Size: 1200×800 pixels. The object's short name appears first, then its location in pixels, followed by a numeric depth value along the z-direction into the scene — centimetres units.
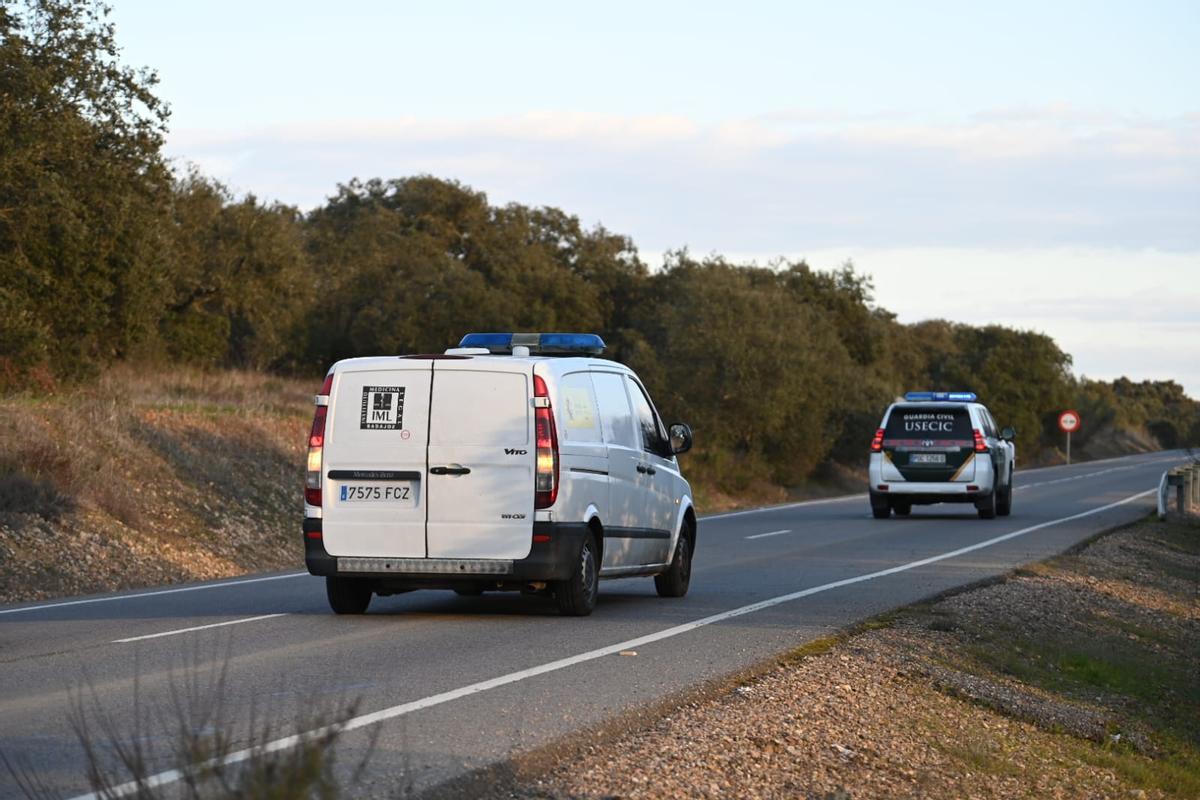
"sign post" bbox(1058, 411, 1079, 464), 8200
